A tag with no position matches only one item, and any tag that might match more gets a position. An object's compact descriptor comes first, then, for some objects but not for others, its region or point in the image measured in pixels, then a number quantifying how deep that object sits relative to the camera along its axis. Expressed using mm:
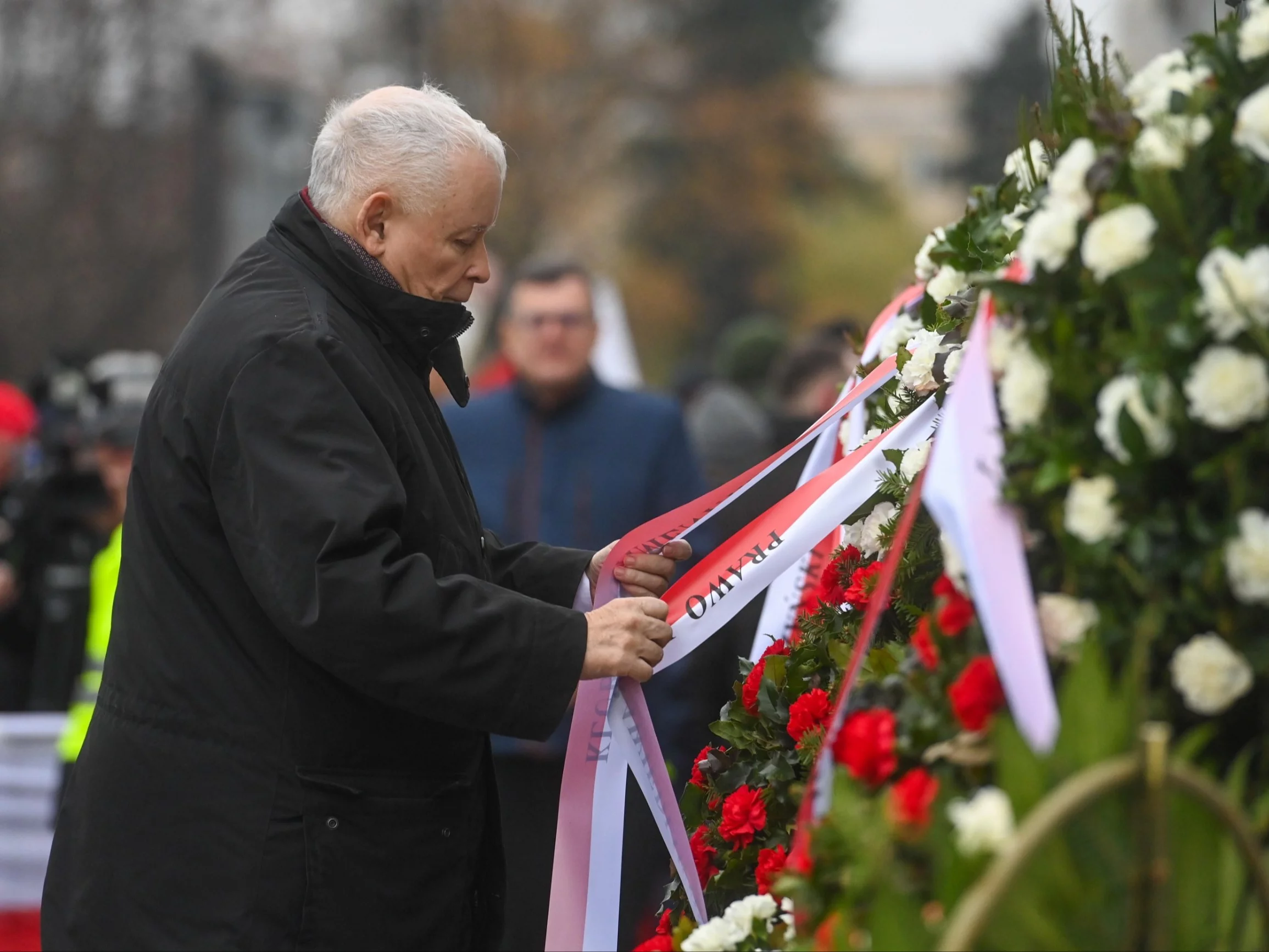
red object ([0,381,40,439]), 14437
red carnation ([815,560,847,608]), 5859
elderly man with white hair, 5105
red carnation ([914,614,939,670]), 4273
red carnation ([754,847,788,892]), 5117
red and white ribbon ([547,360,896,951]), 5754
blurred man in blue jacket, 9852
